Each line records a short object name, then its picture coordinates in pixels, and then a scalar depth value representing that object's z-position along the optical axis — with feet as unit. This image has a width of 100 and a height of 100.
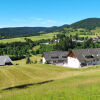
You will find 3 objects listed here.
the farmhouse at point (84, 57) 227.05
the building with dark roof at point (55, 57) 281.33
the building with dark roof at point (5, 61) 243.27
